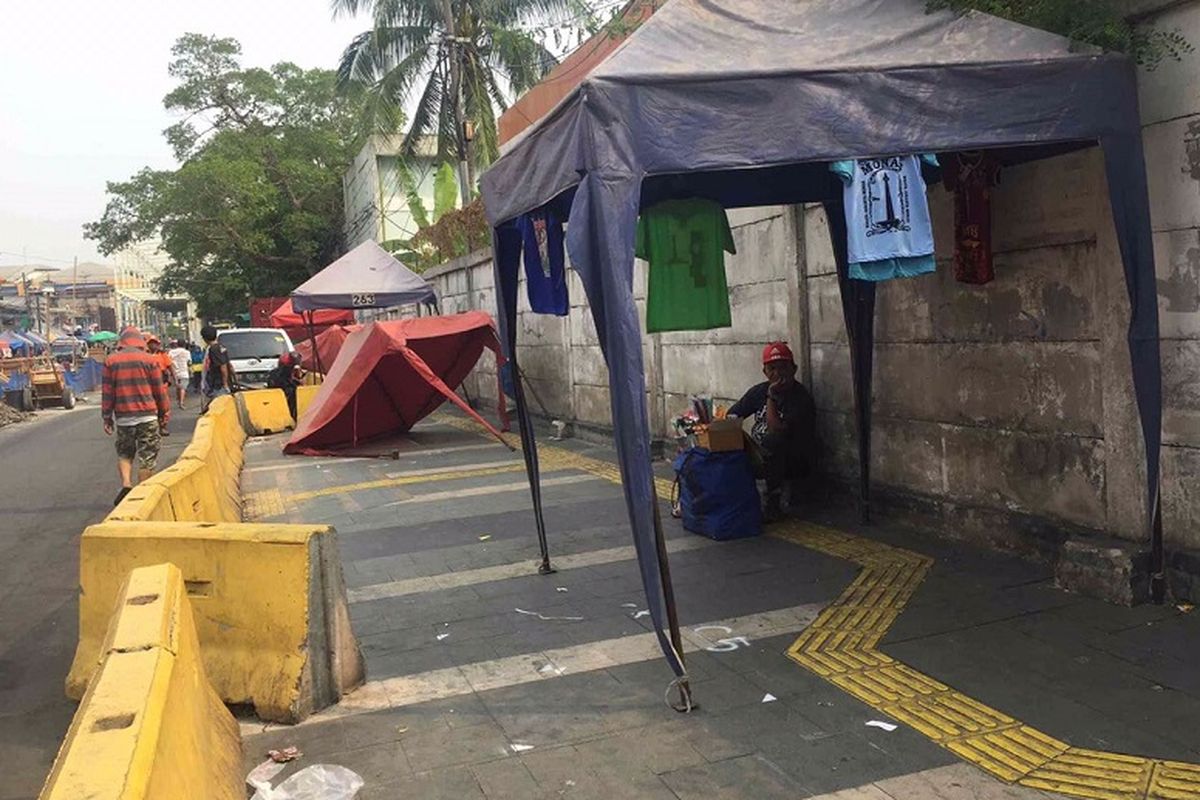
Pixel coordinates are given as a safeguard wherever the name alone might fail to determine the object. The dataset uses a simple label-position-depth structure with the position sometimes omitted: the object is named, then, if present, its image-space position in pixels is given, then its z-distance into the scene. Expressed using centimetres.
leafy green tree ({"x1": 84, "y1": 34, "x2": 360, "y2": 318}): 3366
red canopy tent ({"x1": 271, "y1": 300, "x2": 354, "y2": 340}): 2416
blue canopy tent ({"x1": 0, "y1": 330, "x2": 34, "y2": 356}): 3350
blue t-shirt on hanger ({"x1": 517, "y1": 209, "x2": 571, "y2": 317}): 617
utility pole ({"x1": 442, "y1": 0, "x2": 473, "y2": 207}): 2002
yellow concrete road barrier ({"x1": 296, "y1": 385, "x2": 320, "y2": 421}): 1719
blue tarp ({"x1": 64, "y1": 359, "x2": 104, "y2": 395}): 3409
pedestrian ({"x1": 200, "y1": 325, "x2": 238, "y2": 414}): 1741
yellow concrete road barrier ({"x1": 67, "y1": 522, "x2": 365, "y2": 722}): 434
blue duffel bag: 700
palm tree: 2109
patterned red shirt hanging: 569
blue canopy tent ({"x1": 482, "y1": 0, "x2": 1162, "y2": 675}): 397
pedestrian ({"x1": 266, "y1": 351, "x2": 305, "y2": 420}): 1714
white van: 2141
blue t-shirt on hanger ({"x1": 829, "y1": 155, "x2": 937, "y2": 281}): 455
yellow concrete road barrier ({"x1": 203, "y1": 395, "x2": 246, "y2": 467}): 1112
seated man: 741
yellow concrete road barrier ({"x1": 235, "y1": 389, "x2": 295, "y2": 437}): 1658
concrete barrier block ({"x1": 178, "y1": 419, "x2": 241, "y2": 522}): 757
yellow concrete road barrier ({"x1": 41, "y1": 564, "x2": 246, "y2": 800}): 230
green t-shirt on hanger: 608
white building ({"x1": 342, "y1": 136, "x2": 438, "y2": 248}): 3195
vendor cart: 2759
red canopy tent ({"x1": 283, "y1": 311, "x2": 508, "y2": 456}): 1273
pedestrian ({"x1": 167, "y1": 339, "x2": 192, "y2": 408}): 2319
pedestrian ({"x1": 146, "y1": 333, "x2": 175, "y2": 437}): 1655
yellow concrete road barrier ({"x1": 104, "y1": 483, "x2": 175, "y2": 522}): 520
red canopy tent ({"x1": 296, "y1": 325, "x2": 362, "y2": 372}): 1980
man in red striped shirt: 962
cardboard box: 697
